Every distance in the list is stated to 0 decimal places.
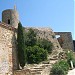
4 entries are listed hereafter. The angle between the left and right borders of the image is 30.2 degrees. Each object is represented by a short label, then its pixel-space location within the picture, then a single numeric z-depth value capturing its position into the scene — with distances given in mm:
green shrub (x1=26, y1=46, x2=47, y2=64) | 13318
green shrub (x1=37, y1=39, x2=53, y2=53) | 14869
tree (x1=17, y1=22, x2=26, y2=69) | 12334
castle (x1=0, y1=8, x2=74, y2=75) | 11235
